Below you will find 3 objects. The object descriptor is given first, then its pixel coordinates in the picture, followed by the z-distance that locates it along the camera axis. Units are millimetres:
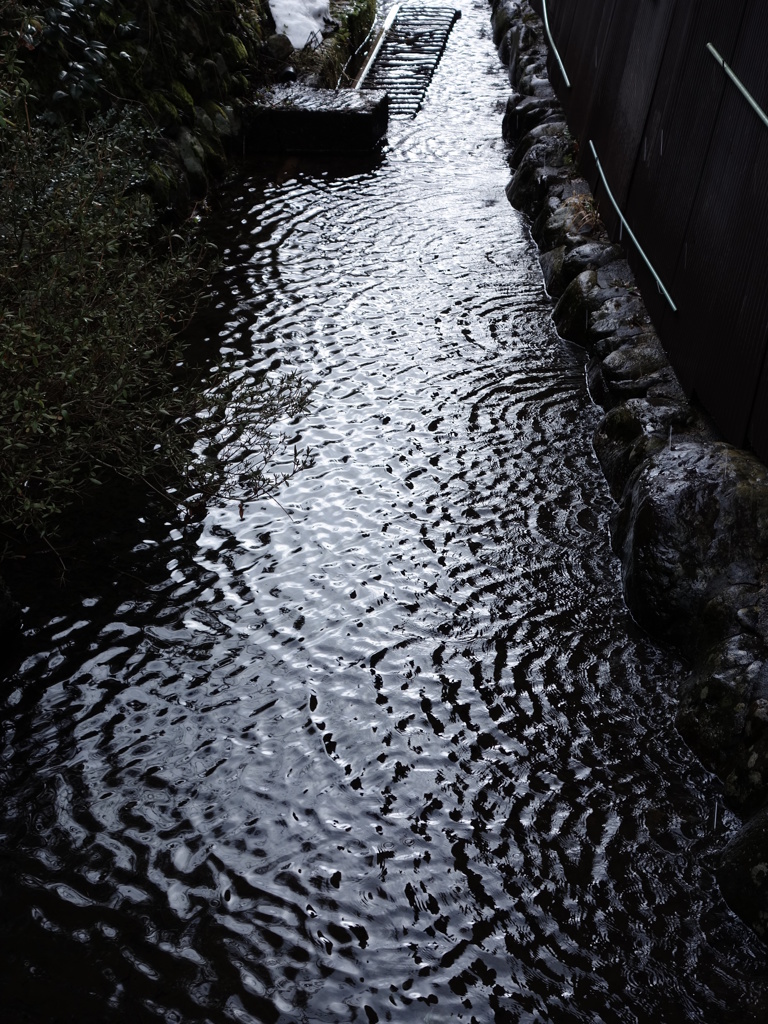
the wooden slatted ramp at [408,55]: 16406
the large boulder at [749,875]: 4098
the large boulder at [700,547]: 5469
